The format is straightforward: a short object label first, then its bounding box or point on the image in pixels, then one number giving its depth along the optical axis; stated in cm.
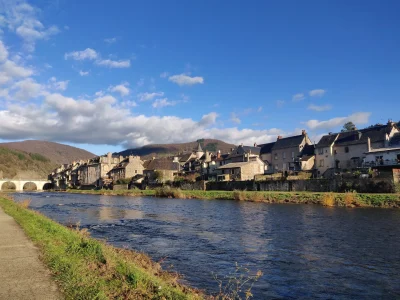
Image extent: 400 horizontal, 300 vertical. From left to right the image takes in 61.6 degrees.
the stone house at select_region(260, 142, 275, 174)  8569
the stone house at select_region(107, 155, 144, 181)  11600
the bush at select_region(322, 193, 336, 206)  3916
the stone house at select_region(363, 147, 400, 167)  5597
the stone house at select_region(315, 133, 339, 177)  7062
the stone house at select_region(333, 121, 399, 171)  6319
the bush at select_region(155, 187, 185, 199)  6331
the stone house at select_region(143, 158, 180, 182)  9606
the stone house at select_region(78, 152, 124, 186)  13038
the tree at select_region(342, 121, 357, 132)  10375
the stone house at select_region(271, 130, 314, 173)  7494
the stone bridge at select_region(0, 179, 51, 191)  14102
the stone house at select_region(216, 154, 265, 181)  7466
